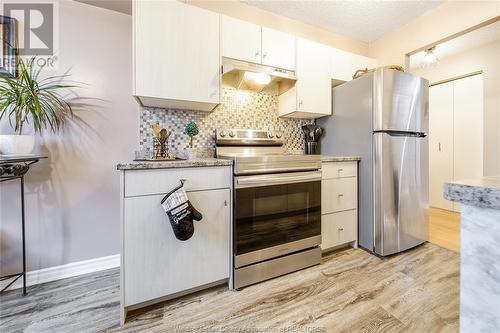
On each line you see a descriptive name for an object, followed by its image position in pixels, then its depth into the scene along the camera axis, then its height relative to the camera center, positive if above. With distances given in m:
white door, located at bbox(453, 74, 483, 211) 3.04 +0.55
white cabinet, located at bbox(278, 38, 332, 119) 2.14 +0.81
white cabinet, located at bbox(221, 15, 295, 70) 1.80 +1.05
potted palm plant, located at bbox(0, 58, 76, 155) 1.38 +0.42
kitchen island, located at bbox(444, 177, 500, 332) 0.44 -0.18
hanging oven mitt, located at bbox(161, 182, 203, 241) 1.24 -0.26
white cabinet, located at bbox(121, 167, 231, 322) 1.26 -0.51
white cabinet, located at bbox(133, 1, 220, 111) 1.53 +0.82
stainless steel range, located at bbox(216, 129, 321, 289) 1.51 -0.37
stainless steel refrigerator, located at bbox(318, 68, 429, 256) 1.93 +0.11
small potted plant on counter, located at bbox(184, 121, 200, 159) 1.82 +0.29
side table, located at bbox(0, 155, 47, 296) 1.27 -0.03
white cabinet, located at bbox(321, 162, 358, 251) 2.01 -0.36
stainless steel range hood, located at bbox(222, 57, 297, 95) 1.81 +0.82
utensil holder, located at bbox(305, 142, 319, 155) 2.42 +0.20
